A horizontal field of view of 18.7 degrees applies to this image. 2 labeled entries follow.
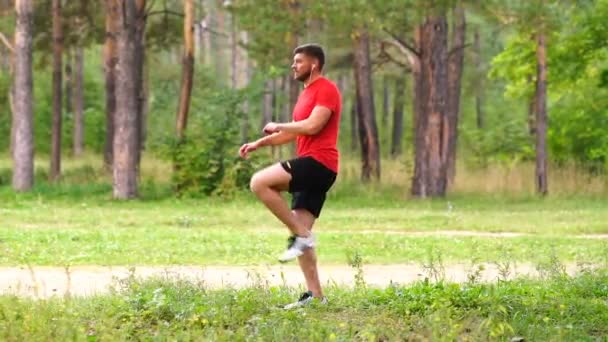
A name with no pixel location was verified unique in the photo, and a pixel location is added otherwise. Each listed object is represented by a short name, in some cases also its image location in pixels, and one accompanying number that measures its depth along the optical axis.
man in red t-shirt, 13.80
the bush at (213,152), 43.85
